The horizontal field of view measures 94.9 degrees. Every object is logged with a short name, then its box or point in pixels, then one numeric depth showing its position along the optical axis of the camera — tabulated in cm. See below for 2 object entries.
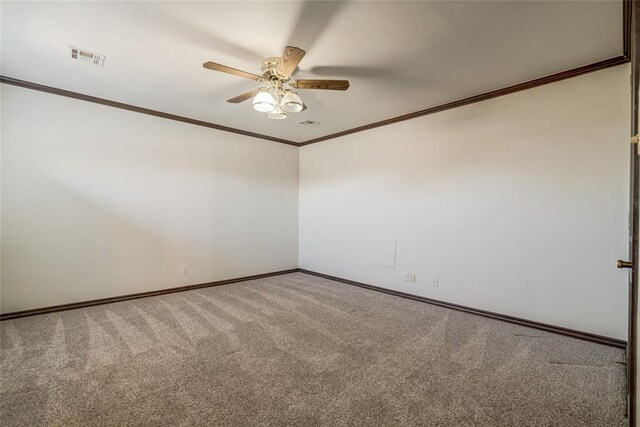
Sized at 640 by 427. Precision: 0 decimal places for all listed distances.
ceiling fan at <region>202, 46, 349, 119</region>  239
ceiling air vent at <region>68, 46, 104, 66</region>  263
